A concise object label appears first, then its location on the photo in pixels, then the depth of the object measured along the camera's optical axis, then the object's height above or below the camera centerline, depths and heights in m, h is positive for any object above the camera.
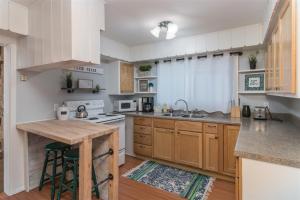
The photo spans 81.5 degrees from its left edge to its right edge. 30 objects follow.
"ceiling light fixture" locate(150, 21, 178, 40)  2.54 +1.04
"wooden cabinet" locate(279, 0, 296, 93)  1.19 +0.41
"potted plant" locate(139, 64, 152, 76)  3.98 +0.68
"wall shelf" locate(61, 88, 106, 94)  2.94 +0.16
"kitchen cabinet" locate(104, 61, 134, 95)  3.75 +0.45
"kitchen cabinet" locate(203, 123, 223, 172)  2.66 -0.75
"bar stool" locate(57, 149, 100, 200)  1.90 -0.84
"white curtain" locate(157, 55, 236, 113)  3.12 +0.32
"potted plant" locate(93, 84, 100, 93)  3.49 +0.19
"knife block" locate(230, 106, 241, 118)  2.91 -0.23
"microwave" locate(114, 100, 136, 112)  3.70 -0.15
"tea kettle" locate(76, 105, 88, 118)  2.89 -0.23
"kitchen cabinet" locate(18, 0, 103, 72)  1.66 +0.67
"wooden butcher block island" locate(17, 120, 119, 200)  1.67 -0.39
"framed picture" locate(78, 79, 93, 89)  3.10 +0.27
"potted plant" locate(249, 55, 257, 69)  2.91 +0.62
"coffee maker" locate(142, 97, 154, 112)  3.82 -0.12
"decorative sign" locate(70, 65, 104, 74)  3.16 +0.56
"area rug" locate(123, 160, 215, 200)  2.32 -1.23
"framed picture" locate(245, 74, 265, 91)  2.90 +0.28
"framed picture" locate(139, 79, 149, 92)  4.07 +0.32
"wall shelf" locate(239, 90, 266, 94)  2.84 +0.11
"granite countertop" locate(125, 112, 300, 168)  1.12 -0.36
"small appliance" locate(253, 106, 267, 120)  2.71 -0.23
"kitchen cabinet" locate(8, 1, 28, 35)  2.00 +0.94
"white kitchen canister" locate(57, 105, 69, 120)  2.60 -0.22
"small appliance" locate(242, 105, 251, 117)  2.93 -0.21
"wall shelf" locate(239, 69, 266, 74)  2.88 +0.47
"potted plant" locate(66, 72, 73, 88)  2.90 +0.31
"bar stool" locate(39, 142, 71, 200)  2.11 -0.74
